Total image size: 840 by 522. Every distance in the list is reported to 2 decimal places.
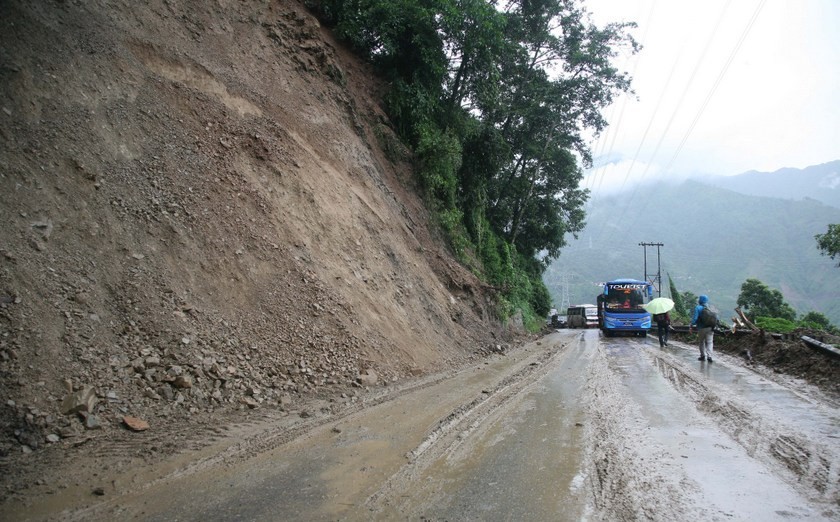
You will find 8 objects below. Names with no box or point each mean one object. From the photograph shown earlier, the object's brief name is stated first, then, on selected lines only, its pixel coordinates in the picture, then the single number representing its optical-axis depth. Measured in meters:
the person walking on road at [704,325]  11.41
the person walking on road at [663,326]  16.25
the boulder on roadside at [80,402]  4.53
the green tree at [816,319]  30.18
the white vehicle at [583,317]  40.88
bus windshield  23.61
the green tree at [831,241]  22.27
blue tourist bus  23.11
